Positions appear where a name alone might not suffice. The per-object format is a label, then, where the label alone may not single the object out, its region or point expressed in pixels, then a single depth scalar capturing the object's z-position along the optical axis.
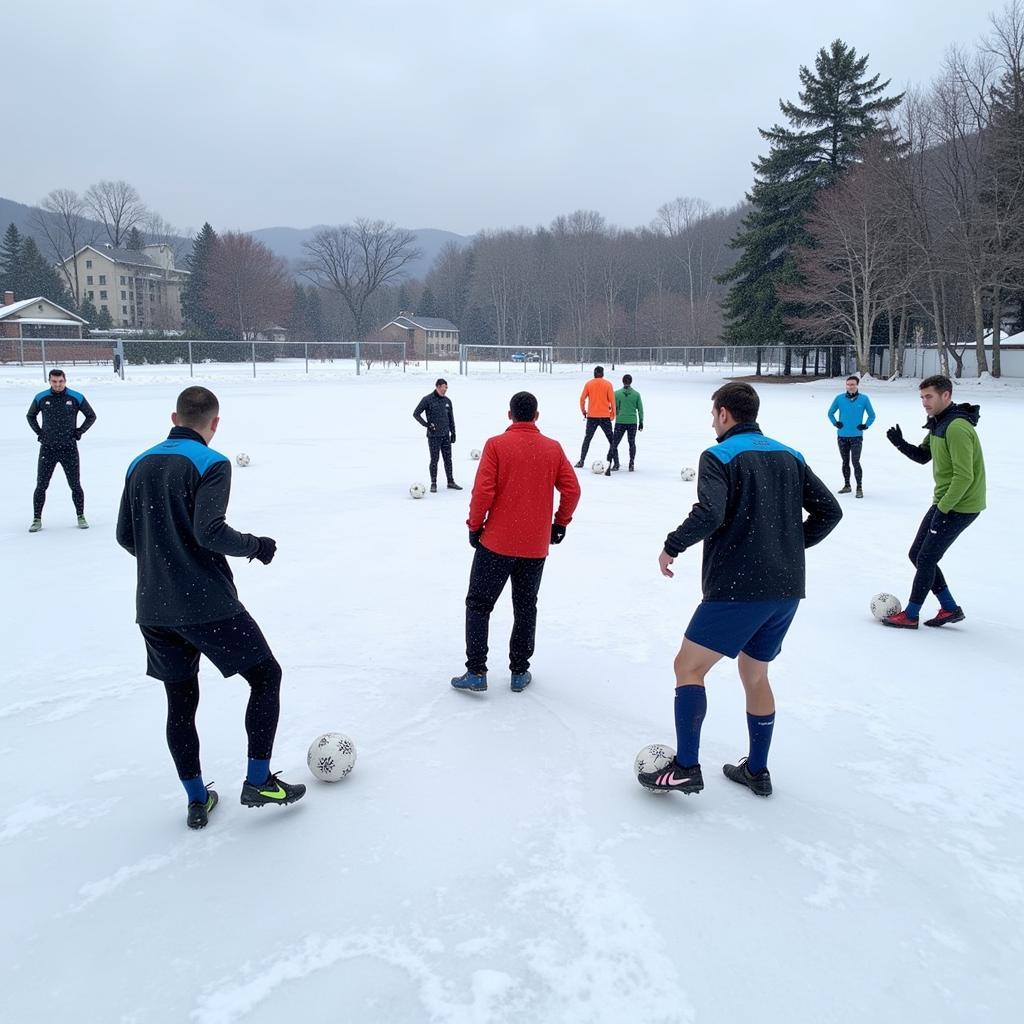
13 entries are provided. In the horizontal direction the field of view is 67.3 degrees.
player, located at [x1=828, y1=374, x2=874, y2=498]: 11.10
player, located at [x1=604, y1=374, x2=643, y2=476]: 13.21
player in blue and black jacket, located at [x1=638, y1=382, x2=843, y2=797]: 3.27
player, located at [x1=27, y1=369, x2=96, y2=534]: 9.01
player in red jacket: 4.67
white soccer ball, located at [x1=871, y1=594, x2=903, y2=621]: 6.27
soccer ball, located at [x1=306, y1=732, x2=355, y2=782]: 3.77
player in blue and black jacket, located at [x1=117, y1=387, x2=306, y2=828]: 3.07
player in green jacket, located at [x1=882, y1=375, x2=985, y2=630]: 5.62
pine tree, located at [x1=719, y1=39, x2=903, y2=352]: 41.06
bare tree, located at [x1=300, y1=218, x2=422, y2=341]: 75.75
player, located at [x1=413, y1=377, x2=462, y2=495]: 11.15
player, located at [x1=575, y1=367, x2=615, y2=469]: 13.32
